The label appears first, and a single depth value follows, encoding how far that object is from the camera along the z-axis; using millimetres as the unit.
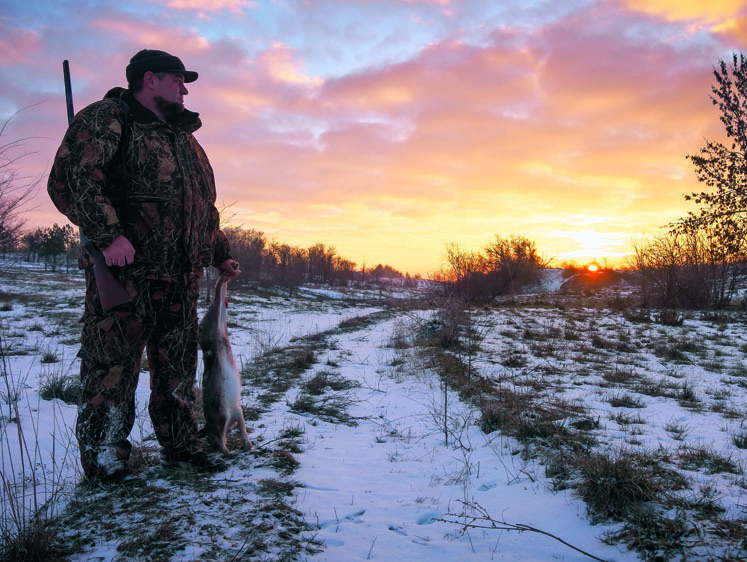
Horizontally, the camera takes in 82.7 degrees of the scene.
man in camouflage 2240
